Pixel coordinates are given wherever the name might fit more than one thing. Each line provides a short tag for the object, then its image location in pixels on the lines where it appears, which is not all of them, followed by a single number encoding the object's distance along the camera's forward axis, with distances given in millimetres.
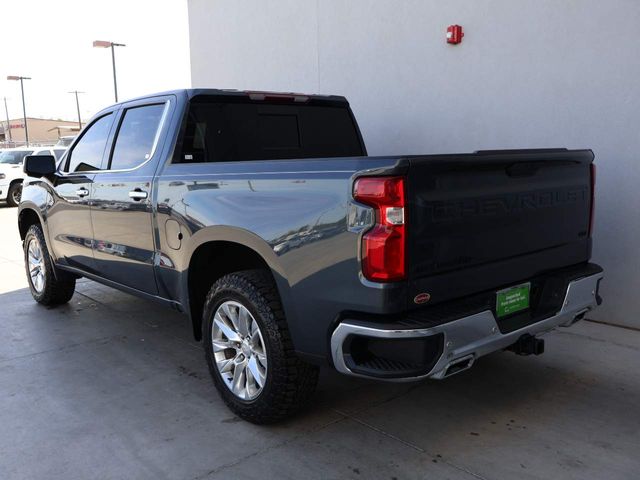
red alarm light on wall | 5531
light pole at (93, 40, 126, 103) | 19967
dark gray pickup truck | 2549
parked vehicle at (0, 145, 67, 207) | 17297
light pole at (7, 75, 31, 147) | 31444
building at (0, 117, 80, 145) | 87312
